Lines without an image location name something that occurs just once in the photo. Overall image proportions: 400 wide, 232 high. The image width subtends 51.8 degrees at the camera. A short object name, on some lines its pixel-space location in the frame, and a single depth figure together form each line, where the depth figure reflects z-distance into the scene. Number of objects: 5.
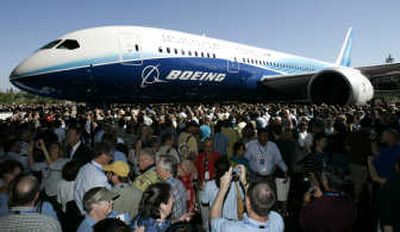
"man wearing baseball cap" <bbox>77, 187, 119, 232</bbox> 3.32
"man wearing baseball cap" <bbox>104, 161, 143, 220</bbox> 4.10
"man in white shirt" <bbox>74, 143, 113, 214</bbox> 4.61
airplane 13.64
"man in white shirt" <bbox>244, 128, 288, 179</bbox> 6.73
